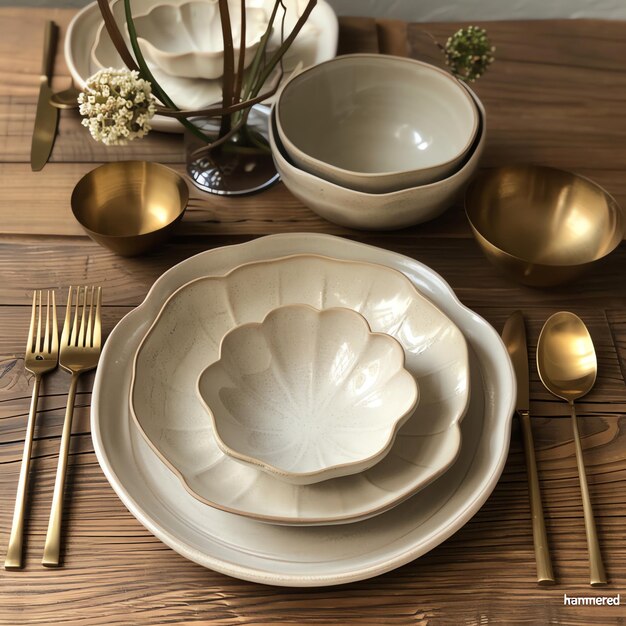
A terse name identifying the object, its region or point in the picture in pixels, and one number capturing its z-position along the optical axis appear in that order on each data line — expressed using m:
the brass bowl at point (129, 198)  0.85
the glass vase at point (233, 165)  0.92
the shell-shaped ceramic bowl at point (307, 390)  0.64
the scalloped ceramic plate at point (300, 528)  0.57
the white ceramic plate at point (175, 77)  1.00
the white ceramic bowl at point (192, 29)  1.02
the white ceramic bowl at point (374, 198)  0.80
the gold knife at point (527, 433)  0.61
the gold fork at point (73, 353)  0.61
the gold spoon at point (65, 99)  1.00
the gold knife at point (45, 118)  0.95
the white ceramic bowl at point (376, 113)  0.92
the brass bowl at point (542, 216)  0.83
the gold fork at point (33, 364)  0.60
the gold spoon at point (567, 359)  0.72
